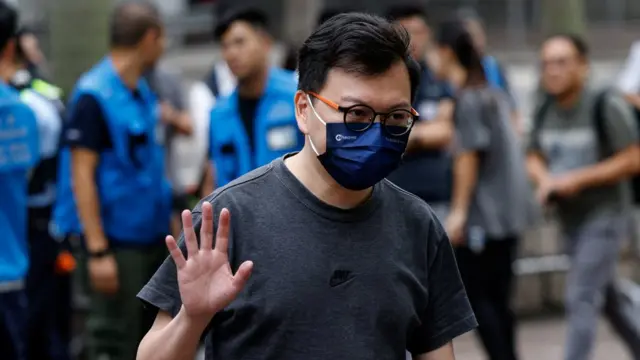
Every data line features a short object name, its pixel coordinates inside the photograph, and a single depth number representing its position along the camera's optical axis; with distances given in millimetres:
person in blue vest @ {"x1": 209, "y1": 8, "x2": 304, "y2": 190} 10647
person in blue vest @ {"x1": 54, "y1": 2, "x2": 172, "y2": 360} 11188
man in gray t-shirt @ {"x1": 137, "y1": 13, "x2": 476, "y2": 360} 5389
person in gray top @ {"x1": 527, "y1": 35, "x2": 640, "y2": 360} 12840
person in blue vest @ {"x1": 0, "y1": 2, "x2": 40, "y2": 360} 9856
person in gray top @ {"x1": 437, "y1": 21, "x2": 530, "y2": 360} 12368
